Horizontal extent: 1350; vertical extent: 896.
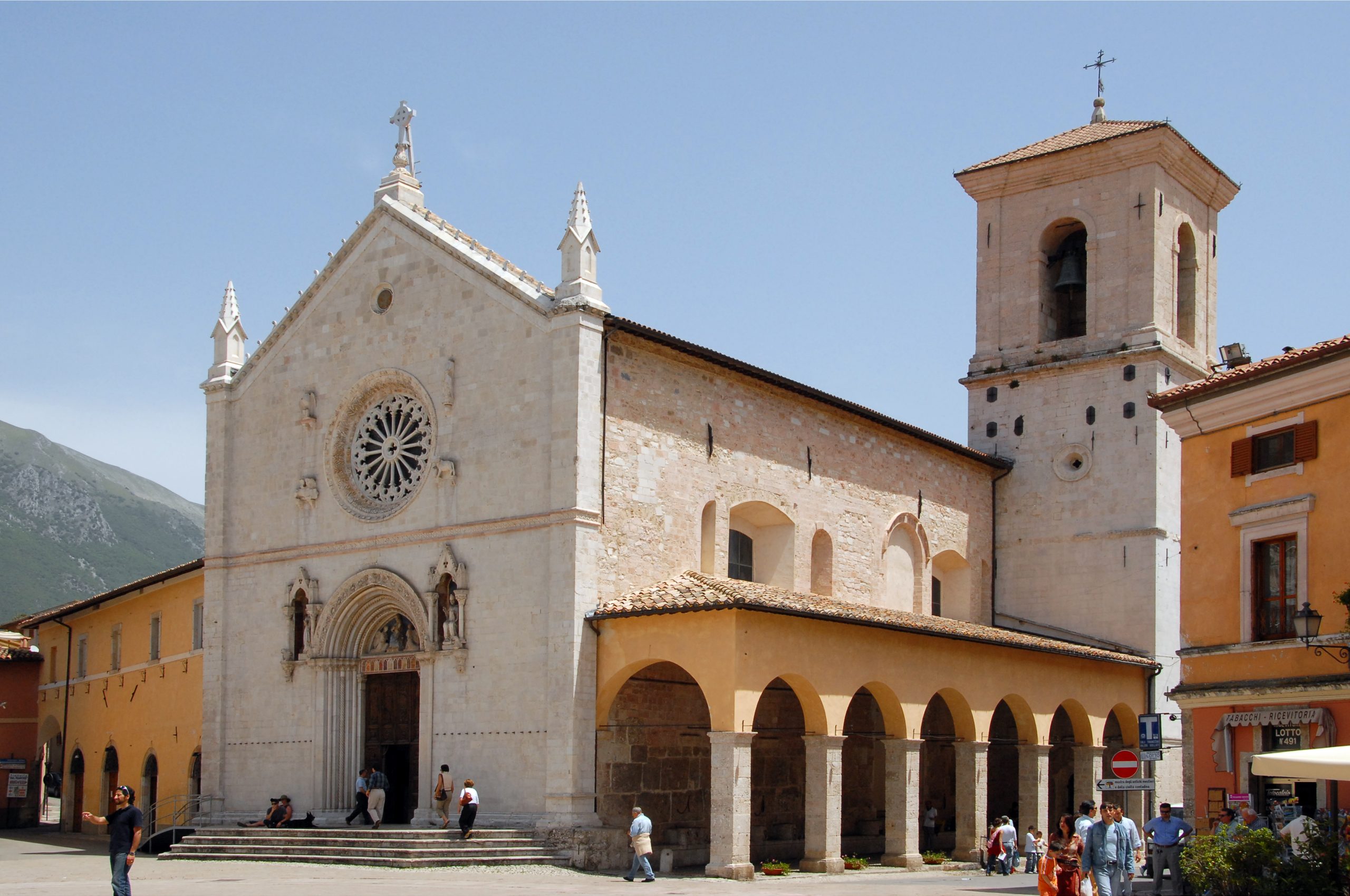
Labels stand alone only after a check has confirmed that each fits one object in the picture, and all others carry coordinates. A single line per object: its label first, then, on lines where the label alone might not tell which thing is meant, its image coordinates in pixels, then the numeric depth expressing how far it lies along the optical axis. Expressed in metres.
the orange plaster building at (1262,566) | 22.28
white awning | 16.47
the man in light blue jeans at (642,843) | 24.52
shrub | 17.70
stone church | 26.89
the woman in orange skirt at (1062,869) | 18.44
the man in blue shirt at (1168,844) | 21.84
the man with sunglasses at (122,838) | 16.34
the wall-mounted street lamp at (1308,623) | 21.30
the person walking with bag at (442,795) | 27.00
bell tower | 37.06
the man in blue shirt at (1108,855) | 18.98
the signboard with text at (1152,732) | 21.98
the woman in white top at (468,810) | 25.77
